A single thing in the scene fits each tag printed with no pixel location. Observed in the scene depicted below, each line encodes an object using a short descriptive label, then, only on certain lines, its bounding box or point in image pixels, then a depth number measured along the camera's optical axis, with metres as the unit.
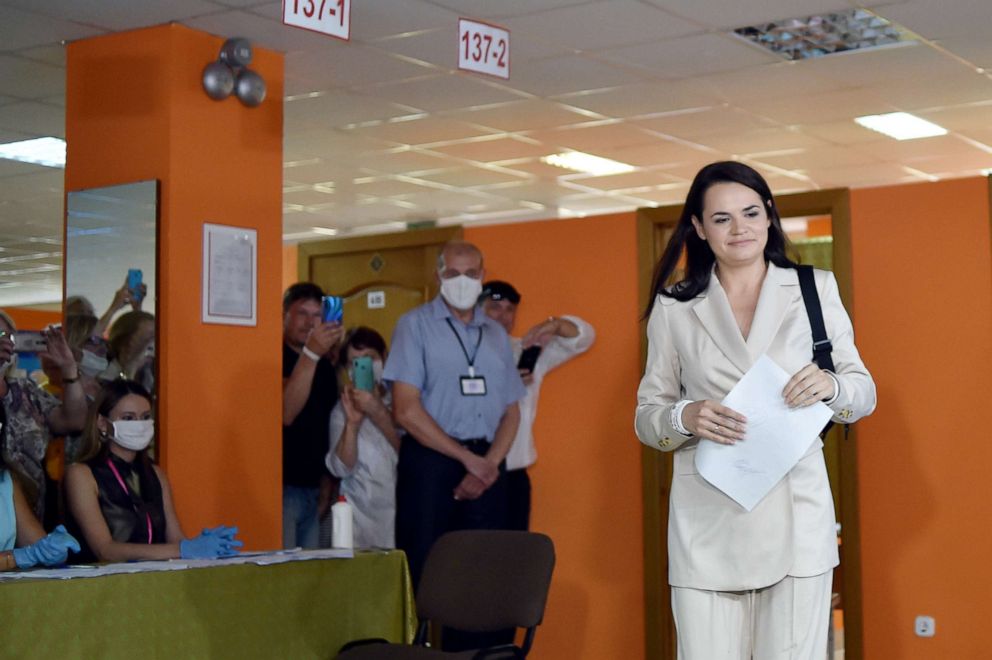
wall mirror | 5.62
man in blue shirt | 5.53
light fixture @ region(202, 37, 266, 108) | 5.77
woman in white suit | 2.55
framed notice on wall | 5.76
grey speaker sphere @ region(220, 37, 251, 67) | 5.88
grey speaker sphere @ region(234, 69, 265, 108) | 5.90
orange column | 5.62
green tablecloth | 3.43
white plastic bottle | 4.48
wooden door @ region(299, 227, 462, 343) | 6.96
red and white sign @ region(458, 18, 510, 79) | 5.13
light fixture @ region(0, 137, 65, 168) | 8.70
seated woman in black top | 4.35
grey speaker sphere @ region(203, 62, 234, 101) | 5.75
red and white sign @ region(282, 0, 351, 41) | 4.46
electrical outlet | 5.33
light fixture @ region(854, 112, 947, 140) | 8.55
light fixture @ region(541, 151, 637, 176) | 9.78
